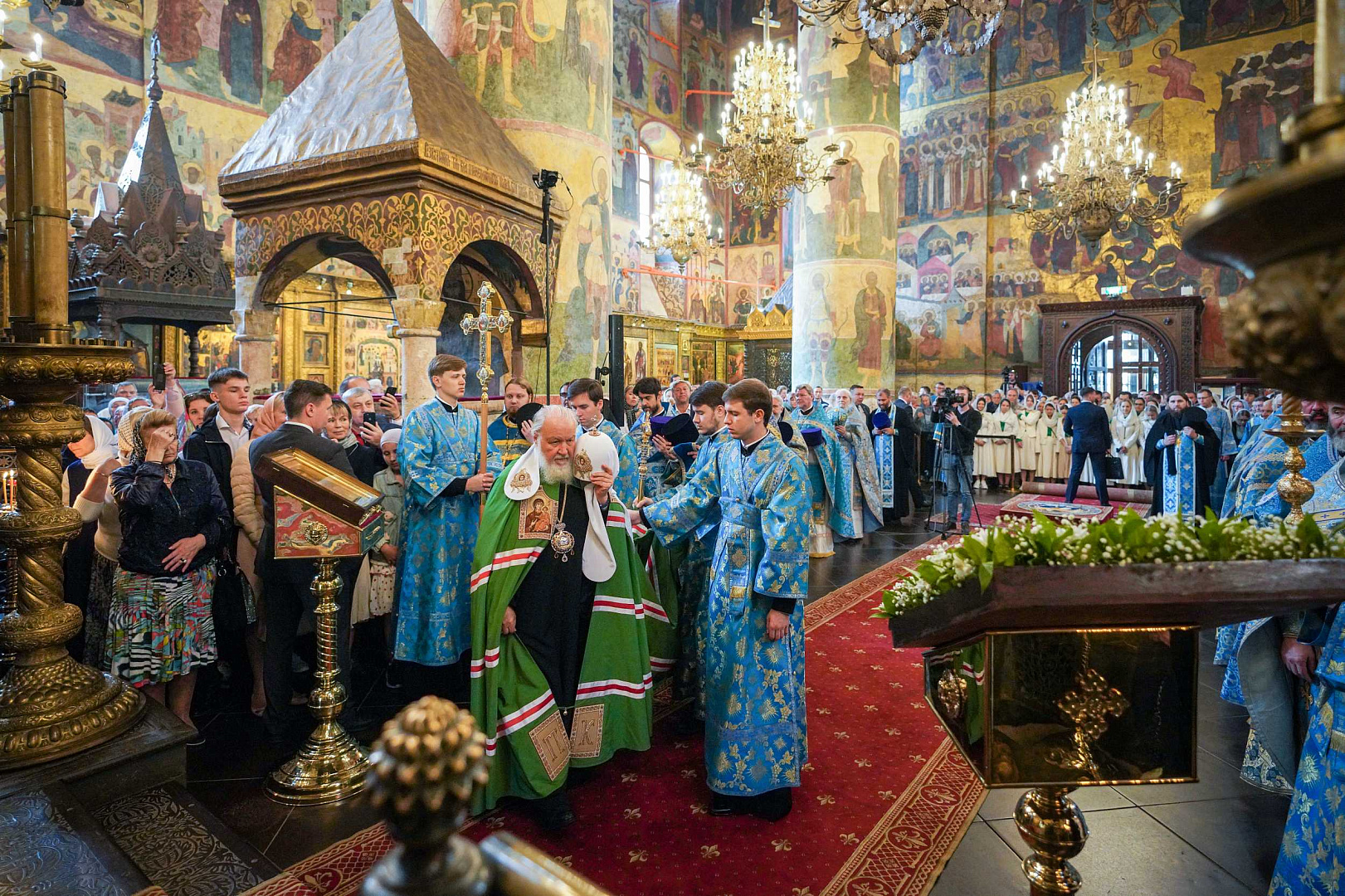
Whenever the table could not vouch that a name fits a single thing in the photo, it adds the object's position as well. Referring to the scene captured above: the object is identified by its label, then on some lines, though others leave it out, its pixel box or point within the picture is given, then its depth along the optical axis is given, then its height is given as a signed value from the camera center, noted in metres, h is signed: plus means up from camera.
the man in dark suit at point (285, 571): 3.79 -0.76
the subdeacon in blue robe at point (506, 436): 5.64 -0.12
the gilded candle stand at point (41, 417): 2.33 +0.02
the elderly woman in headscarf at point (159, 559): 3.45 -0.65
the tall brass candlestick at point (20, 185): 2.39 +0.77
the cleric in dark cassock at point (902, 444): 11.05 -0.33
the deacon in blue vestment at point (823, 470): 7.36 -0.52
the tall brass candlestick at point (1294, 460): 2.90 -0.16
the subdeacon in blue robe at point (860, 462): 9.57 -0.53
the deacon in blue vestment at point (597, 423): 4.24 -0.01
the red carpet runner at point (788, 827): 2.80 -1.73
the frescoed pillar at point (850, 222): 13.13 +3.58
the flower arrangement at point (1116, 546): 1.57 -0.27
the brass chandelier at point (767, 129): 10.06 +4.03
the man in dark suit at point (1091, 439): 11.69 -0.27
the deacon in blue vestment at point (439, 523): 4.30 -0.61
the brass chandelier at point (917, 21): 6.26 +3.57
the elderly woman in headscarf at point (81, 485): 3.98 -0.36
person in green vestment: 3.12 -0.89
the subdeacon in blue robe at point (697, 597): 3.90 -1.02
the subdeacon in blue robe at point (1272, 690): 2.96 -1.08
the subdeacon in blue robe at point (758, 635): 3.13 -0.94
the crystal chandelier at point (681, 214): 16.42 +4.64
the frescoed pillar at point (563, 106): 7.00 +3.05
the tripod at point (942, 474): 9.88 -0.70
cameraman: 9.71 -0.45
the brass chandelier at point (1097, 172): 13.12 +4.58
